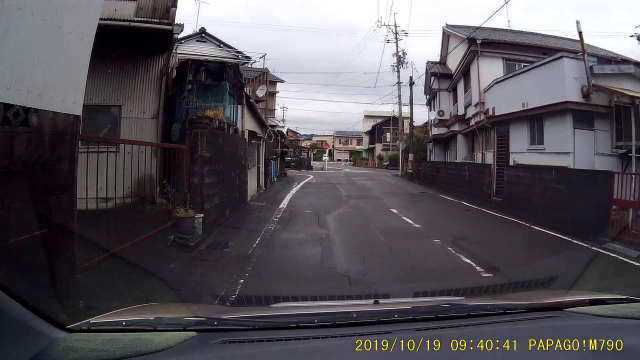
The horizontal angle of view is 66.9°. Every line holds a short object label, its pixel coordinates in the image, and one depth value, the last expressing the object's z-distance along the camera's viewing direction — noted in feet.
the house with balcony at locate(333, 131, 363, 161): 347.15
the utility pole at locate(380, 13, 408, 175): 125.90
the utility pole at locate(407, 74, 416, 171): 116.57
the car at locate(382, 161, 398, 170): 189.37
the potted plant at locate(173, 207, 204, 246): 27.40
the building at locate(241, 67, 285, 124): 96.48
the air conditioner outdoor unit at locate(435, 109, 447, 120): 99.66
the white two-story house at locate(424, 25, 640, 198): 47.65
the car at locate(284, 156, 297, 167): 180.70
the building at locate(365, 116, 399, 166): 210.18
